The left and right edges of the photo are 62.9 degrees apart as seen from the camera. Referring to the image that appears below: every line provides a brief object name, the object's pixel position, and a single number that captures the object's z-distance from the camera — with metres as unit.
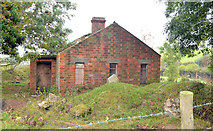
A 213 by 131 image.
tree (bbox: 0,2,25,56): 10.77
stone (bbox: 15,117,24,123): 7.67
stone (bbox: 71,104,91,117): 8.16
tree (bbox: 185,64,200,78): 43.36
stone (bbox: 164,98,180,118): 7.73
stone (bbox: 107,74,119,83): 14.66
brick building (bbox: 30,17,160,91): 15.47
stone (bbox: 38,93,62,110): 9.89
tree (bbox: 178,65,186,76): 47.62
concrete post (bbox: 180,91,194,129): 4.61
